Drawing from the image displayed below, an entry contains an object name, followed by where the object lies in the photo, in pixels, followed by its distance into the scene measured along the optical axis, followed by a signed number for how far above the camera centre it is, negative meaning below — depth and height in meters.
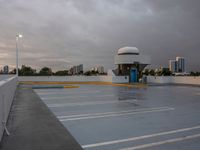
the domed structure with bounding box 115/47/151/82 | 31.50 +1.71
